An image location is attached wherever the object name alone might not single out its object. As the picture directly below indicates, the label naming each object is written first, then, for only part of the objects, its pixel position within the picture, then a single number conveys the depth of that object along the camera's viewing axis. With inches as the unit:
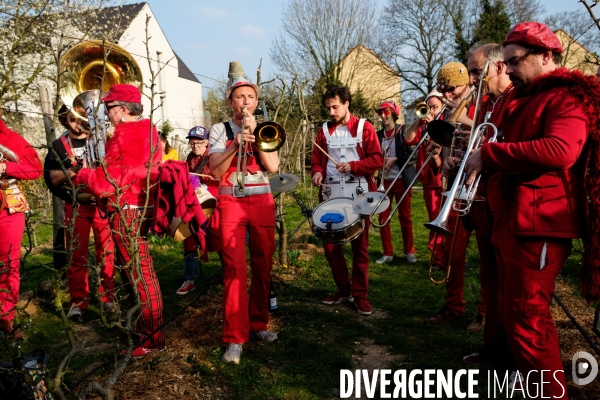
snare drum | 175.2
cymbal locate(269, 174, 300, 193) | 189.5
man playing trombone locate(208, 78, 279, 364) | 152.9
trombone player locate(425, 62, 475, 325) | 162.1
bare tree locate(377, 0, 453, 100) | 1155.9
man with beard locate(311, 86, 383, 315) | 195.2
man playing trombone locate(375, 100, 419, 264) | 277.7
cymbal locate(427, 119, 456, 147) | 140.7
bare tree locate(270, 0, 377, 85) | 1032.2
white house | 1156.2
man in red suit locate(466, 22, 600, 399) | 94.0
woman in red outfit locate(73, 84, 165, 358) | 146.1
